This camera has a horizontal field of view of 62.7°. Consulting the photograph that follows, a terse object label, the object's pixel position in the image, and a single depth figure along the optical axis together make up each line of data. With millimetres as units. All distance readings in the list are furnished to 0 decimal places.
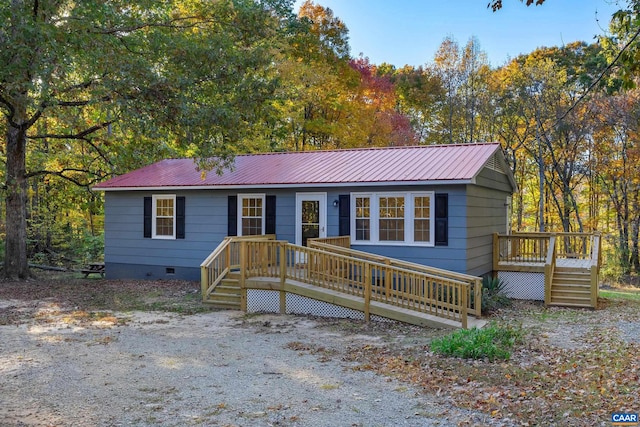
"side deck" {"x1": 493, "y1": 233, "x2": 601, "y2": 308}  12547
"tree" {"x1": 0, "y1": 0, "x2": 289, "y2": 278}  9570
